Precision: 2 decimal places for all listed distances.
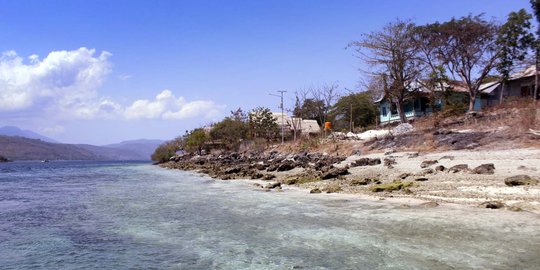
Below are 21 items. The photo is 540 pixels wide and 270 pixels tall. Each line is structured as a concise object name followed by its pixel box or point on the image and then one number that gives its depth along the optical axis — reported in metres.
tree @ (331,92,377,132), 69.31
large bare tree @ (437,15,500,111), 42.12
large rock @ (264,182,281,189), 22.09
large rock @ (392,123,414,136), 35.95
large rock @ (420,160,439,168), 21.22
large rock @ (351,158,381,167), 25.05
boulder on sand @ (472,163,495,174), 17.18
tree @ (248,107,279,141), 70.12
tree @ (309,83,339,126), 70.34
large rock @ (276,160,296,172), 30.64
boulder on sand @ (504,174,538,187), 14.36
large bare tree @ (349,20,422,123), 44.50
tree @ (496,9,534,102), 39.88
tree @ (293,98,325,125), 73.00
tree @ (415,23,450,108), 43.28
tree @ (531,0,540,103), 39.12
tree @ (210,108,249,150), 74.75
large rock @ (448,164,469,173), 18.52
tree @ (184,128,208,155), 80.12
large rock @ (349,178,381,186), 19.37
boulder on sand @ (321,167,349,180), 23.08
